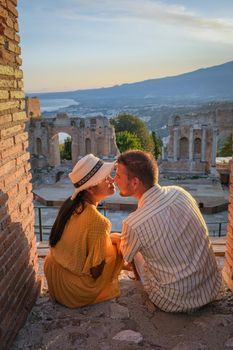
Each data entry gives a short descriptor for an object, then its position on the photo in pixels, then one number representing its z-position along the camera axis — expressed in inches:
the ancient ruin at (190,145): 1299.2
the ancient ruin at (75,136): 1413.6
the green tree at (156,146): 1999.8
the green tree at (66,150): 1809.9
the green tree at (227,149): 1771.9
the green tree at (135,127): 1855.3
